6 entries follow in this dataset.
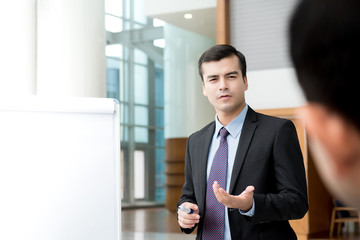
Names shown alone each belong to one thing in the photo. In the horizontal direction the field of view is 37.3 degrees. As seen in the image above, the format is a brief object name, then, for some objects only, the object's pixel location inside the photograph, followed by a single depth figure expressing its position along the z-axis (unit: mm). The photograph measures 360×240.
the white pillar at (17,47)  4938
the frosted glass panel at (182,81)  7809
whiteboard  2359
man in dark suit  1978
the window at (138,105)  8367
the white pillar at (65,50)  5250
